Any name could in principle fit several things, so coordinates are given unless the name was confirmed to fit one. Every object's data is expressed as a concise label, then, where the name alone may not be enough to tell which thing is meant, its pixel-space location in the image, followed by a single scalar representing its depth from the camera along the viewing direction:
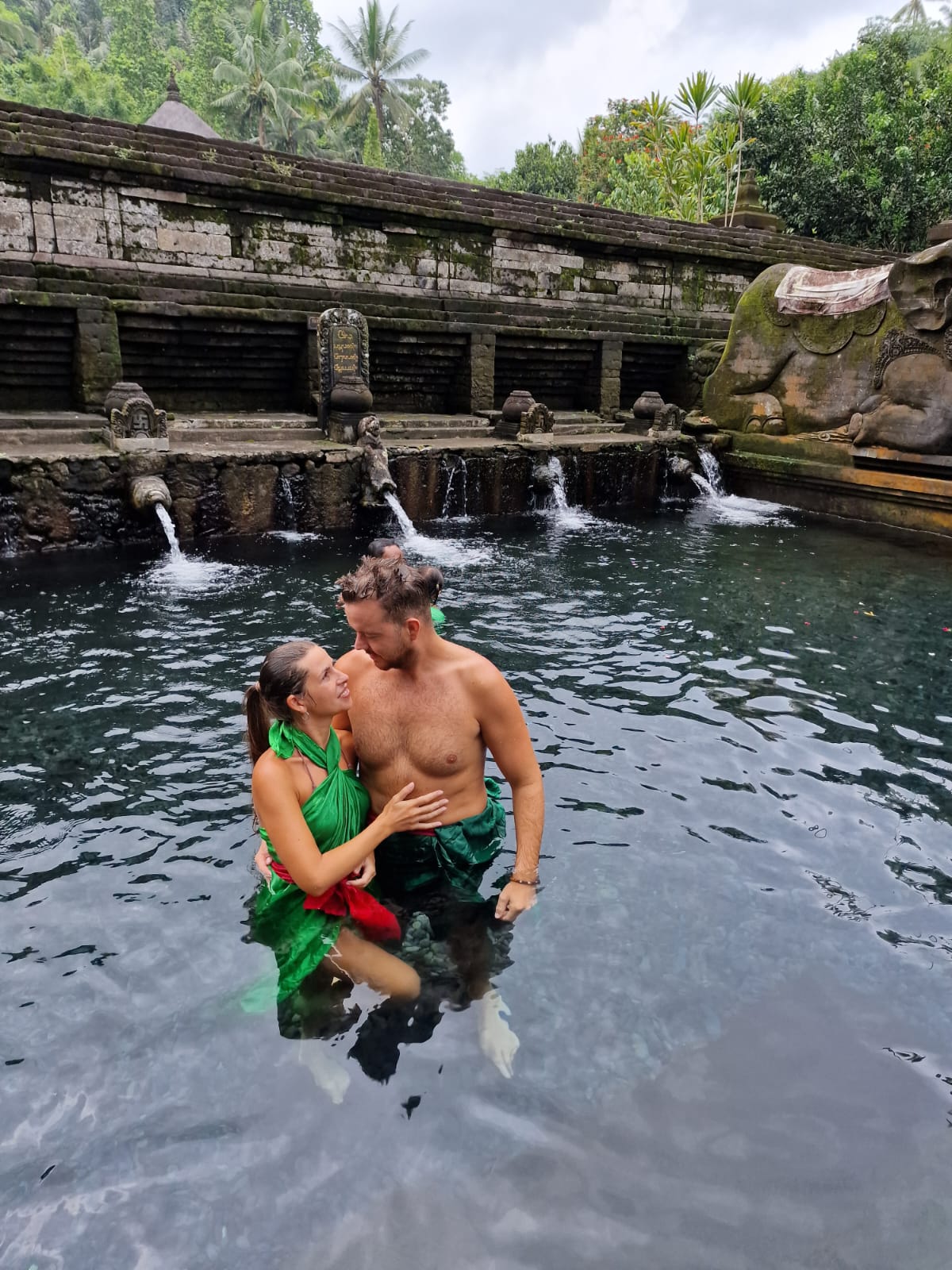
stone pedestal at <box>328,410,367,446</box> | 10.43
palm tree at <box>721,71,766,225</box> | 23.34
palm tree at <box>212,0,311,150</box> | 36.88
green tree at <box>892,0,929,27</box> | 34.22
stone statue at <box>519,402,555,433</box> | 11.71
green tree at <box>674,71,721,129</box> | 23.72
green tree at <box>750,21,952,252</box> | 23.02
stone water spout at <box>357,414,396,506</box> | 9.71
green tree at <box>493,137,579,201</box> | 38.84
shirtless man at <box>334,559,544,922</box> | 2.82
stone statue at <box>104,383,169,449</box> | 8.66
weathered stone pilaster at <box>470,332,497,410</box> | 13.74
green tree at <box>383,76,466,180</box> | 42.88
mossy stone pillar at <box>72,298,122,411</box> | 10.48
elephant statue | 10.29
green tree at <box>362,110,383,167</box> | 35.81
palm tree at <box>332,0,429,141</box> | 38.16
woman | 2.46
